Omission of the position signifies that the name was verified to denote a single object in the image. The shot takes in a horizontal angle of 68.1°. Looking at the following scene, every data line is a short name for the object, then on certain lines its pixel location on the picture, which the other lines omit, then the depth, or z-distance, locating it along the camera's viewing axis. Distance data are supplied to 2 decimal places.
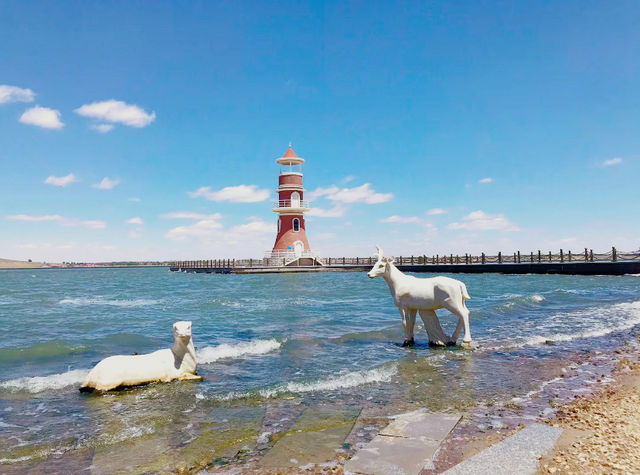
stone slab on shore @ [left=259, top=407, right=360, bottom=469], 4.57
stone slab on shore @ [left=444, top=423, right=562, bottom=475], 3.96
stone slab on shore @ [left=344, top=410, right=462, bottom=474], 4.23
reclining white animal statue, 7.25
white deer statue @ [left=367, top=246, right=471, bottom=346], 9.70
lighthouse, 48.12
